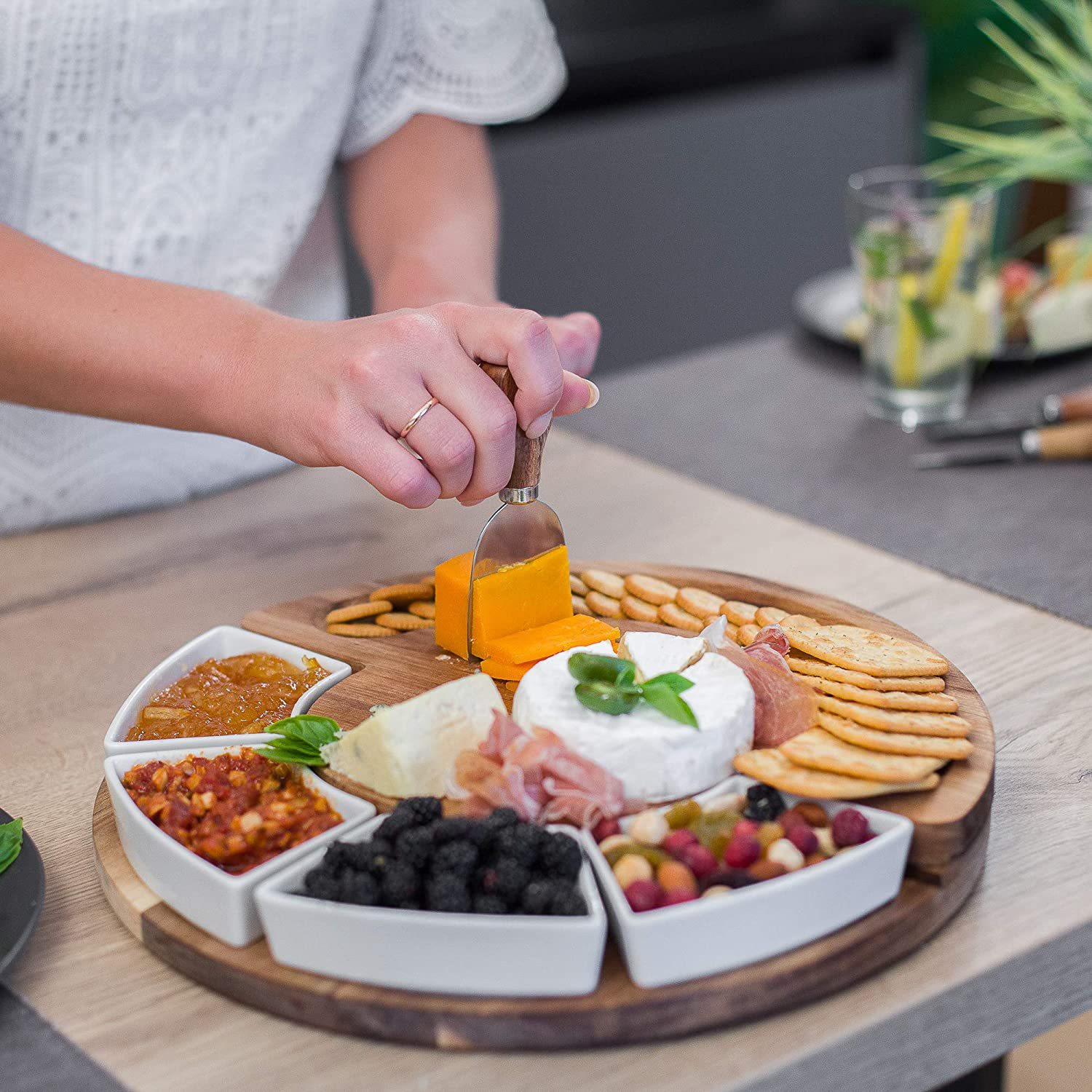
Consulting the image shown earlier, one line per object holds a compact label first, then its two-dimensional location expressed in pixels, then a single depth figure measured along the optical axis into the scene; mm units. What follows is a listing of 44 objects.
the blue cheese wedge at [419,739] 1109
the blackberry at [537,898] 952
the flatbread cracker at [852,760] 1079
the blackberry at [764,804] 1072
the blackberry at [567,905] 944
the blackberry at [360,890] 962
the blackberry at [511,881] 959
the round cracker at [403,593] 1533
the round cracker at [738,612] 1451
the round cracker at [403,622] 1485
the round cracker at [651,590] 1514
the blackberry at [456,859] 966
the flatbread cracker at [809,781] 1065
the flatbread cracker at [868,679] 1253
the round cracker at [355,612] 1484
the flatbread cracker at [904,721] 1165
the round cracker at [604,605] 1512
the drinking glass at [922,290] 2094
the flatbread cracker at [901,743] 1122
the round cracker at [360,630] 1469
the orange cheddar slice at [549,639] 1319
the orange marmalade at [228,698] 1269
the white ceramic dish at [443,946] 920
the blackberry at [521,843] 977
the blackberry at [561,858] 977
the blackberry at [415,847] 981
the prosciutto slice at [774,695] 1192
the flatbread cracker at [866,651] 1279
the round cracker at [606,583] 1535
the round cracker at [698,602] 1481
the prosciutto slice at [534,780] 1059
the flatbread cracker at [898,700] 1209
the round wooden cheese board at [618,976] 934
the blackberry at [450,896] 952
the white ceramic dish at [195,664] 1205
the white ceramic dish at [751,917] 930
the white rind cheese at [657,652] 1236
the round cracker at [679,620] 1459
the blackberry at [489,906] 951
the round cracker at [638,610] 1490
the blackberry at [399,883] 961
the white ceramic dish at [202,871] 1003
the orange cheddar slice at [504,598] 1342
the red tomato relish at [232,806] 1064
